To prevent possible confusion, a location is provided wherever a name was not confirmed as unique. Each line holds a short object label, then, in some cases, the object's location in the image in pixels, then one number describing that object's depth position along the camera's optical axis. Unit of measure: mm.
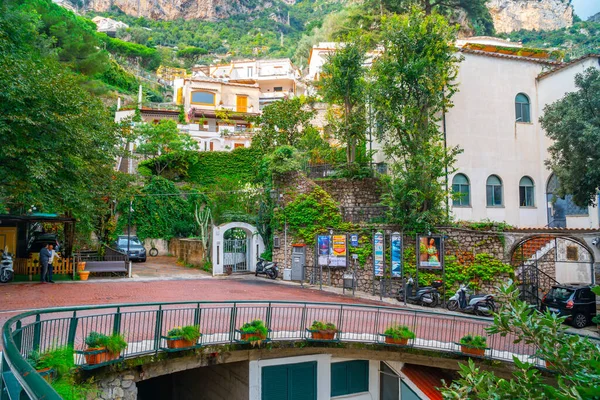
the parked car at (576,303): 14852
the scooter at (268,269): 21656
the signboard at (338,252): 19484
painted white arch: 22656
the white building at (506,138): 22469
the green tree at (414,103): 18562
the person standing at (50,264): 17906
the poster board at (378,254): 18656
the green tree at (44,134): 13859
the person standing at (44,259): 17828
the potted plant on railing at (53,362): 6833
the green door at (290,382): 11344
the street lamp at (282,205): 21609
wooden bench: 20125
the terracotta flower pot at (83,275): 19484
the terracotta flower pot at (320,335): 11102
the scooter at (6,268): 17781
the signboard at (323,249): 19750
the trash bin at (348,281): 19297
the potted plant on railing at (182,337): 9376
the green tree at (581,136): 14773
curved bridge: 7867
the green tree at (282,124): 29422
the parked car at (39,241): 23906
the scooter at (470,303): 15703
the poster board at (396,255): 18297
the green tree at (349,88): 22672
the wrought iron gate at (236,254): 23484
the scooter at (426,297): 16922
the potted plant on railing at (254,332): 10352
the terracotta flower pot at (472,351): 10719
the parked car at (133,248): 26820
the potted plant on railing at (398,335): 11156
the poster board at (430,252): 17719
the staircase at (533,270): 17266
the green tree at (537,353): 5473
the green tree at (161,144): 35469
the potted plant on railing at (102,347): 8070
